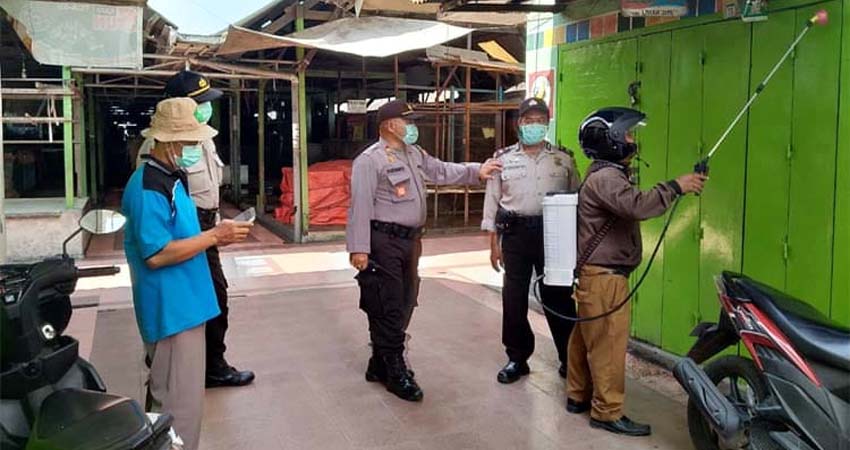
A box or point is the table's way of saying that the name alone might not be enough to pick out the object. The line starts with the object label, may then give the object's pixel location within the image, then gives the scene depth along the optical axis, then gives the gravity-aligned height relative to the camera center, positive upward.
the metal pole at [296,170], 8.61 -0.17
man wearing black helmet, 3.11 -0.41
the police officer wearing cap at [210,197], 3.60 -0.23
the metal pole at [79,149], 8.98 +0.06
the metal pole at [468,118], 9.34 +0.53
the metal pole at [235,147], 12.05 +0.15
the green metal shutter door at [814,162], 3.13 +0.00
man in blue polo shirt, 2.45 -0.38
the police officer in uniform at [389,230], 3.63 -0.38
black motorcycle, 1.71 -0.63
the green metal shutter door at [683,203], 3.87 -0.24
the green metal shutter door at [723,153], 3.58 +0.04
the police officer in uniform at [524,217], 3.77 -0.31
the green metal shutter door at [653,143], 4.08 +0.10
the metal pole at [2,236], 3.09 -0.38
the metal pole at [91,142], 12.61 +0.21
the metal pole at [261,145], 10.70 +0.16
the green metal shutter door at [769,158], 3.34 +0.02
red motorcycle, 2.32 -0.78
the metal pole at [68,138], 7.53 +0.16
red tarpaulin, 9.16 -0.47
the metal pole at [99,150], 14.25 +0.07
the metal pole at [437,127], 9.53 +0.42
